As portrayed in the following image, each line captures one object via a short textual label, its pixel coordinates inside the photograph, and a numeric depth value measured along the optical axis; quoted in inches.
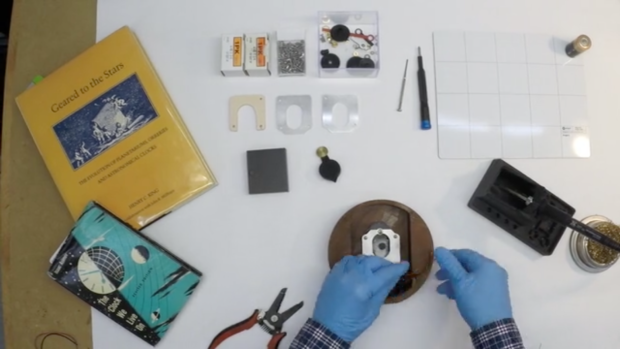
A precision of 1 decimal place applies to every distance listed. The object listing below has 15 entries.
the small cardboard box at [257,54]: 35.9
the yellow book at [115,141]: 35.6
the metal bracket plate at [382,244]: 34.0
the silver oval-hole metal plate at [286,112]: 36.5
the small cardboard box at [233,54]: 35.9
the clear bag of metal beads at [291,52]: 36.8
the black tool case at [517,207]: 35.1
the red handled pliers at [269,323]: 34.8
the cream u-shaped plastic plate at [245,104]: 36.5
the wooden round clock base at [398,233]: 34.1
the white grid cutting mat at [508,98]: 36.9
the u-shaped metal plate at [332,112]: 36.6
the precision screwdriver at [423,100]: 36.3
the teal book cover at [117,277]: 34.7
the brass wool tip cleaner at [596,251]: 35.4
